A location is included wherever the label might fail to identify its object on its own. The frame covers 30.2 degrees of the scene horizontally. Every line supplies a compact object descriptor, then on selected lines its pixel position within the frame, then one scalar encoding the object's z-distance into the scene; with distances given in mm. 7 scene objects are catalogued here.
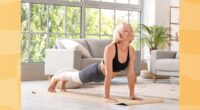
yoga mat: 3739
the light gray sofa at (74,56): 5906
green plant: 8219
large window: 7273
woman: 3852
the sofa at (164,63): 6254
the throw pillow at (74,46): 6195
